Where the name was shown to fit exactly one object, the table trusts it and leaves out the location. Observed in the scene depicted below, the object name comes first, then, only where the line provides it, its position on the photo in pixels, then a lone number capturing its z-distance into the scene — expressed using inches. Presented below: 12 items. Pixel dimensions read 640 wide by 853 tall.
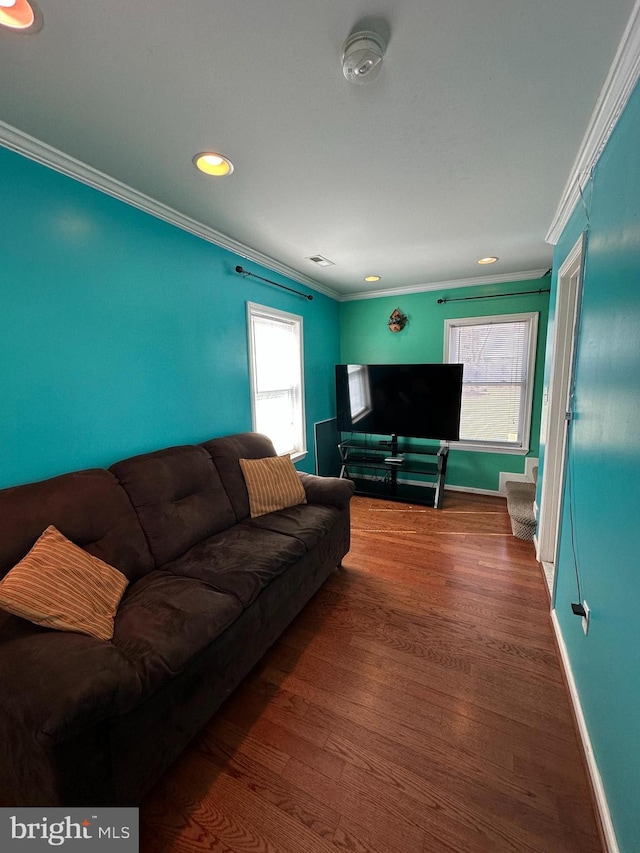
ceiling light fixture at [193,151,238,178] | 63.2
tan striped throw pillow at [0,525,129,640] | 43.8
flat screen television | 140.0
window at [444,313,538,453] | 142.9
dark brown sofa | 35.8
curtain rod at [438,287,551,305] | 136.8
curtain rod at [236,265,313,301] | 103.7
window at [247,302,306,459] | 120.8
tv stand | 146.3
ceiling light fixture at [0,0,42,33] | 36.9
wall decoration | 160.7
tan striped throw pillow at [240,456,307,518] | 91.6
